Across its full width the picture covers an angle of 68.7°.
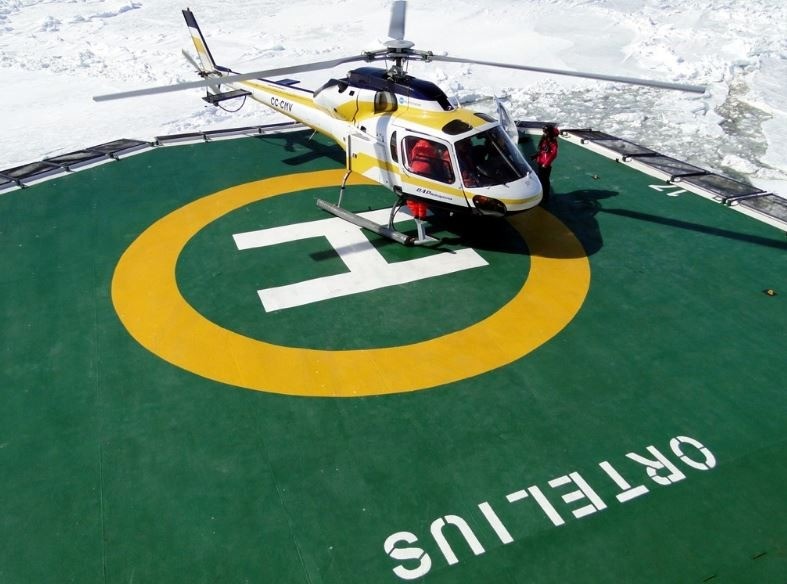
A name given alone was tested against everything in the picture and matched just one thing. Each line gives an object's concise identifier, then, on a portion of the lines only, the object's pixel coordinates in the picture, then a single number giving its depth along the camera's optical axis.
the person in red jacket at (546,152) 11.38
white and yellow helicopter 9.56
